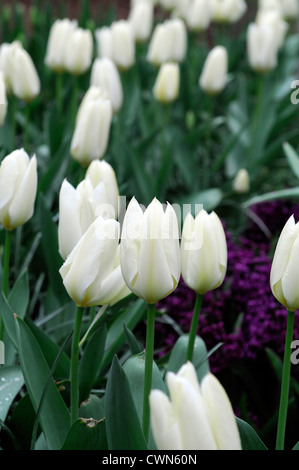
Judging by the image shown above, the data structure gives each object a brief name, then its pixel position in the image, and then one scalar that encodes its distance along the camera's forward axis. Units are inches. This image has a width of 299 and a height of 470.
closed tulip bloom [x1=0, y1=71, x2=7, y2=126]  49.6
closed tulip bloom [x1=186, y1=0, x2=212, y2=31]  129.3
